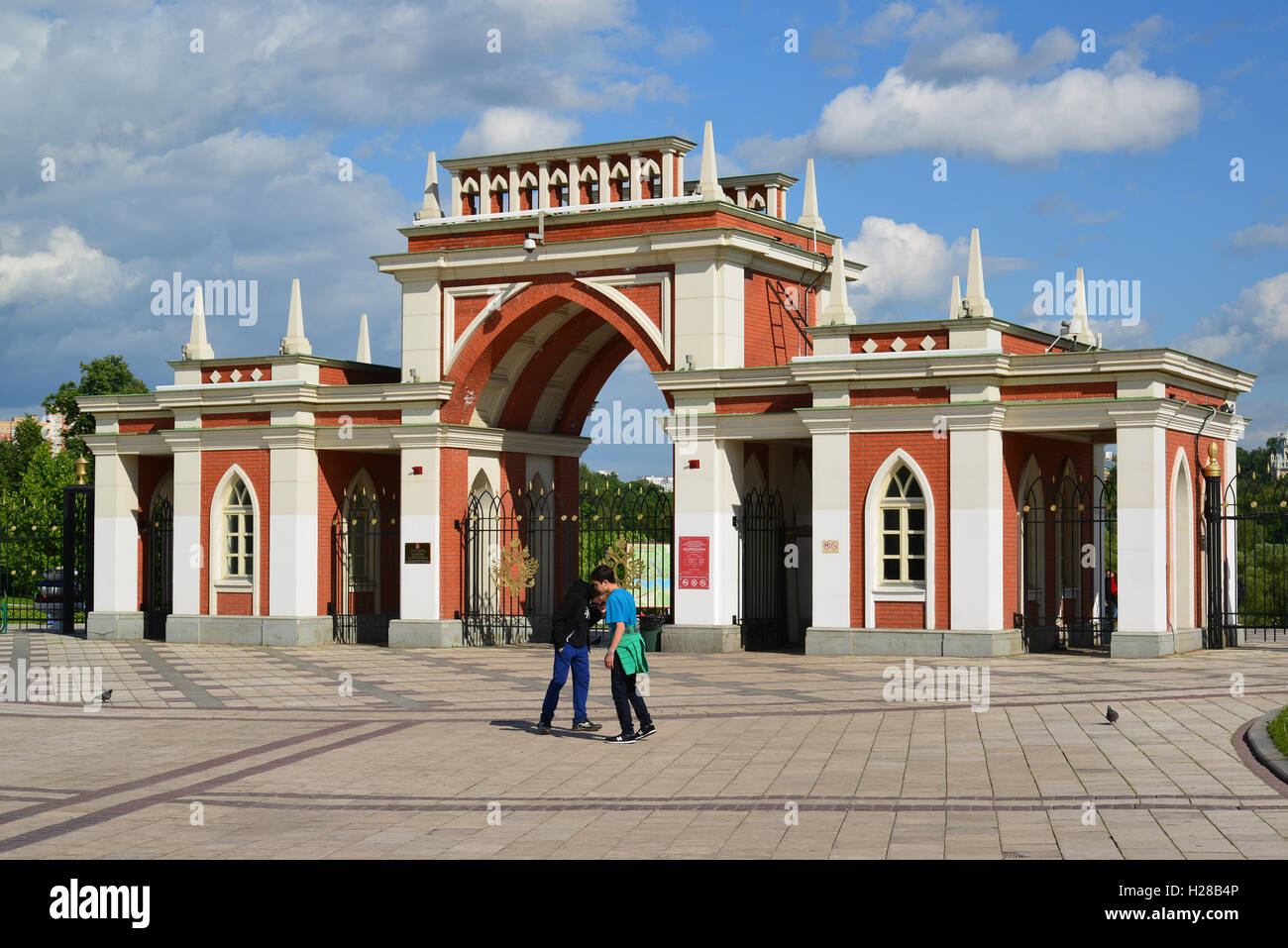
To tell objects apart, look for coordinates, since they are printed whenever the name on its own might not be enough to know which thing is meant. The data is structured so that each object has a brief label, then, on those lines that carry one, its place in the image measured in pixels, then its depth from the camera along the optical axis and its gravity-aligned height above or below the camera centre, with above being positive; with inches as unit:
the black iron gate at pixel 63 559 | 1348.3 -12.6
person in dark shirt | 627.8 -41.2
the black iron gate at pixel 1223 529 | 1042.1 +5.5
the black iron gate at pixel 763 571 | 1080.8 -22.3
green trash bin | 1087.0 -67.1
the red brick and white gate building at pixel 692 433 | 971.9 +78.1
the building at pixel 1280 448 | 1826.3 +159.6
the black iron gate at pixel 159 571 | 1285.7 -21.1
